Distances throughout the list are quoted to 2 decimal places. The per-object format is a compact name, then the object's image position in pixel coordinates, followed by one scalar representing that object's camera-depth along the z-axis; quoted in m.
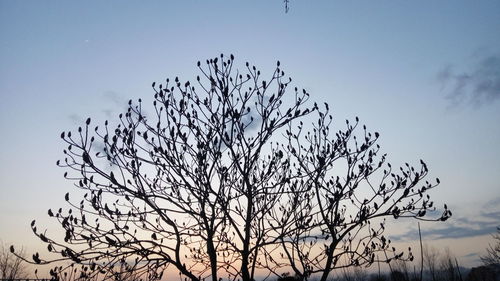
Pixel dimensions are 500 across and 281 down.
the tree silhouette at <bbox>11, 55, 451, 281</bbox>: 6.89
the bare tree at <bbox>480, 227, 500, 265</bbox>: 32.67
